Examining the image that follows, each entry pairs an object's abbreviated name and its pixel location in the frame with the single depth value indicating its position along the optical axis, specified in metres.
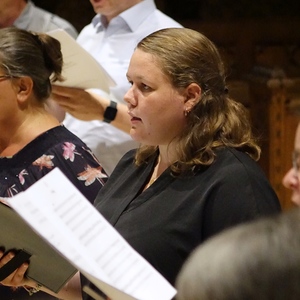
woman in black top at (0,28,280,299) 6.47
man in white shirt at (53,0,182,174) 7.34
